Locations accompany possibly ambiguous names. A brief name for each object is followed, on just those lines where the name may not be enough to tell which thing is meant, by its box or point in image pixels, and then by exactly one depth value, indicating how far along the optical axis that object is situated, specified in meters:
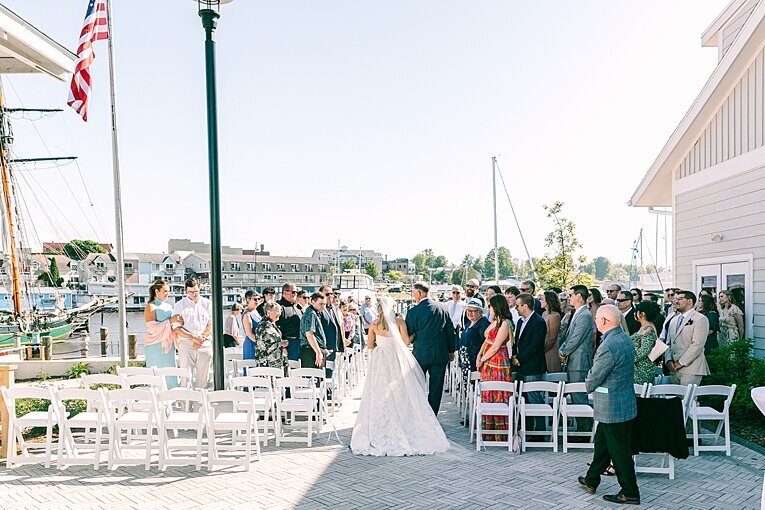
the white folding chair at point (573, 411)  7.32
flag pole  11.28
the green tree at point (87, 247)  122.35
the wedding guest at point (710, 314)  10.26
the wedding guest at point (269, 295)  10.13
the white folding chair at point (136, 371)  8.20
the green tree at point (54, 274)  95.06
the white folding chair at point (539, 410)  7.34
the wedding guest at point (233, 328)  12.49
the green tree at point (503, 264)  144.62
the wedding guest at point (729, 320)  10.72
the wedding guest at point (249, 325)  10.05
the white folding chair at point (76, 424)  6.63
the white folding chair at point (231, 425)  6.47
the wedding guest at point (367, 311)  18.92
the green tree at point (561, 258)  28.39
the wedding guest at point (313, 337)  9.34
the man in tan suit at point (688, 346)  8.23
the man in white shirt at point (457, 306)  13.84
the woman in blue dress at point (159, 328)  8.98
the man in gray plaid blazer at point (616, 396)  5.73
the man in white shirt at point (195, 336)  9.48
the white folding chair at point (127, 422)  6.68
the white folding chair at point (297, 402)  7.71
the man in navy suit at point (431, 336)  8.95
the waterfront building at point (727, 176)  10.63
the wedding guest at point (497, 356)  7.89
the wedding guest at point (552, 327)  8.61
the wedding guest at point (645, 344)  7.57
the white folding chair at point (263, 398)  7.42
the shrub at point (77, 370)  13.34
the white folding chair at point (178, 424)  6.42
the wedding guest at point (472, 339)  9.41
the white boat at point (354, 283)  48.14
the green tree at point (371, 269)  126.11
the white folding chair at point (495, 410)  7.48
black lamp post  7.55
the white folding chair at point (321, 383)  8.25
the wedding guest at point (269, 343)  9.18
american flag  10.65
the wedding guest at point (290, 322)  9.85
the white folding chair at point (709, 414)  7.12
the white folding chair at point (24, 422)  6.66
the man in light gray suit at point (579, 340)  7.90
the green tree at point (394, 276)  132.00
